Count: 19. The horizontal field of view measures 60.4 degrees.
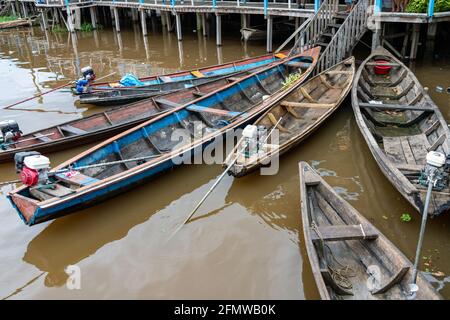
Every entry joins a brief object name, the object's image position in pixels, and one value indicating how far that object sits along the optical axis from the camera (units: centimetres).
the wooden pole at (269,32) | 1614
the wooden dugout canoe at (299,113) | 701
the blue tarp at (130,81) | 1180
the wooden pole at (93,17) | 2425
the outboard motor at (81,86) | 1123
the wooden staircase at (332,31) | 1217
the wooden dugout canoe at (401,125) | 571
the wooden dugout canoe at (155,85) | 1127
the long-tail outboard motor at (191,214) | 631
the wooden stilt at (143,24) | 2099
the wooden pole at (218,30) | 1756
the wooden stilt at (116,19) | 2265
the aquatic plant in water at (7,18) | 2834
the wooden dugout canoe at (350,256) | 447
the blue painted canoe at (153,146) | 590
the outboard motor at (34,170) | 593
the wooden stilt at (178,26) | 1912
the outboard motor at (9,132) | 826
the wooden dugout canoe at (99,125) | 838
